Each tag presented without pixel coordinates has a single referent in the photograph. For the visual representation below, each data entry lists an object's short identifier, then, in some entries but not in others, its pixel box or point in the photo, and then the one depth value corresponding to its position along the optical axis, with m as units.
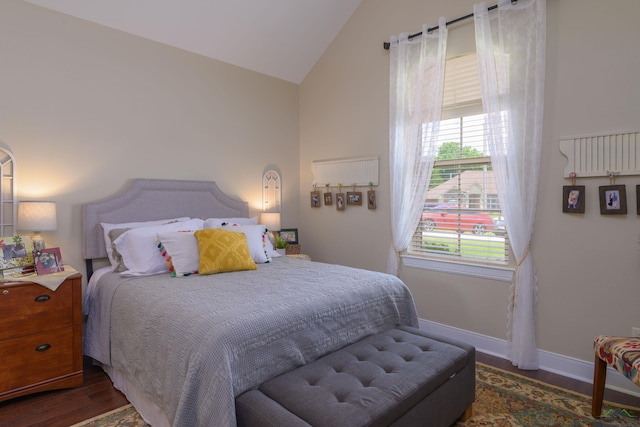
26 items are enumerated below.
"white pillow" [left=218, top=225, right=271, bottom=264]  3.10
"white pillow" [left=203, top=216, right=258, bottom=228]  3.38
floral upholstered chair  1.80
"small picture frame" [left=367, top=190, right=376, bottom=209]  3.71
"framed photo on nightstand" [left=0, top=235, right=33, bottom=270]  2.36
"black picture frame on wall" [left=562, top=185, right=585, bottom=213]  2.48
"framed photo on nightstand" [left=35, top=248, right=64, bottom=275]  2.43
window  2.99
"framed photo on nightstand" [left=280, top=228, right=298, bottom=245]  4.15
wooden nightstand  2.16
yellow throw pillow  2.66
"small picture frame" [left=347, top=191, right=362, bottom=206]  3.86
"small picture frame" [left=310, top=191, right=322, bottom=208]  4.30
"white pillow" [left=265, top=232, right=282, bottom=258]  3.35
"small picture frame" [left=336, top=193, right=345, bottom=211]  4.00
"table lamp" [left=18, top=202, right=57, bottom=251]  2.49
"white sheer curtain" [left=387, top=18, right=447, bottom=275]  3.18
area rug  2.03
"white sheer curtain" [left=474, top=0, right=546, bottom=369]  2.64
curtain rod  2.83
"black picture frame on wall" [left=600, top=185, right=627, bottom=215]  2.33
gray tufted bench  1.42
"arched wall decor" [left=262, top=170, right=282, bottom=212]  4.22
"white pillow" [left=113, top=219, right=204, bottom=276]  2.68
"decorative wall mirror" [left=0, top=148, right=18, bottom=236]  2.59
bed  1.55
